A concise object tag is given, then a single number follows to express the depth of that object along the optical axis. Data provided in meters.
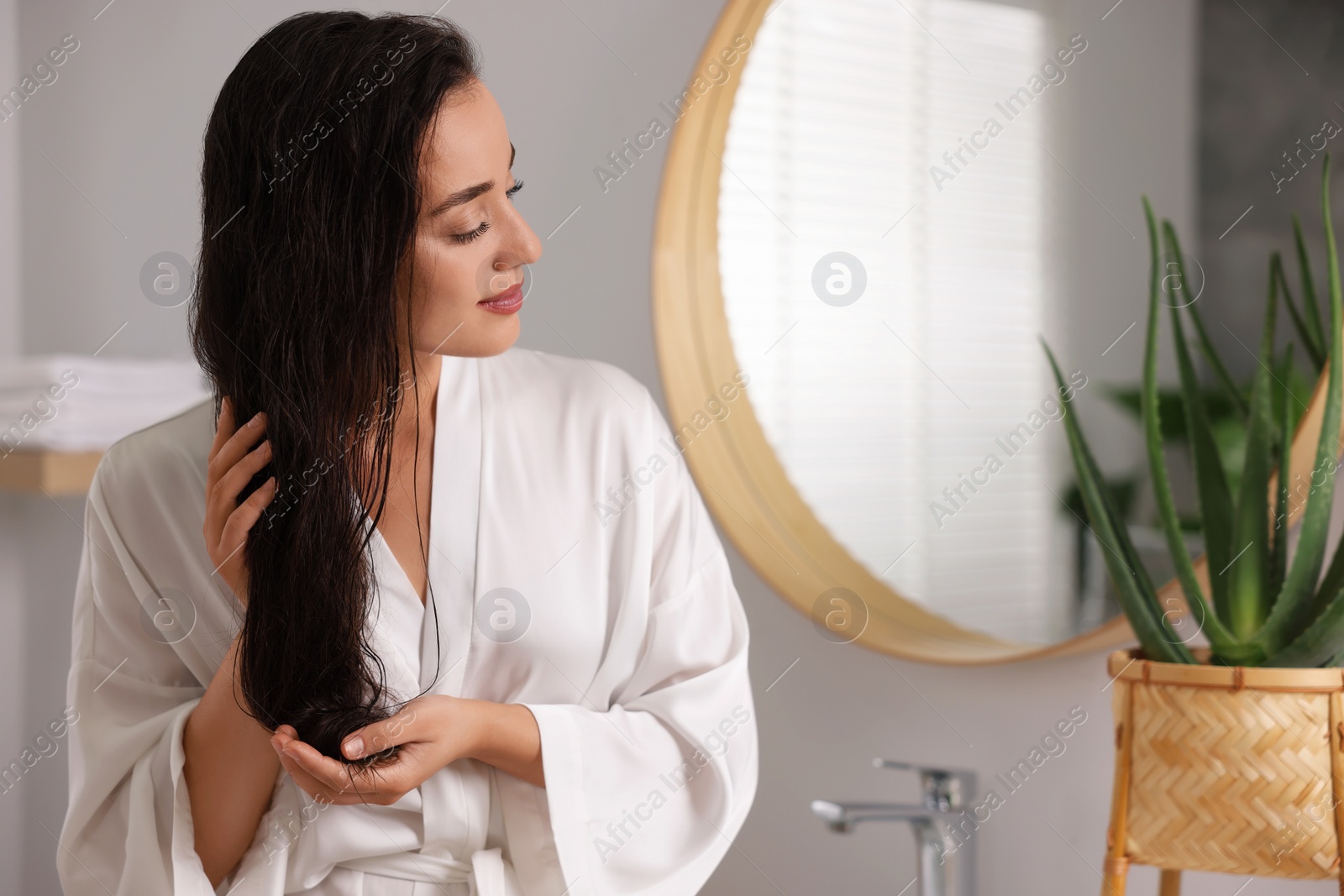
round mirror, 0.92
